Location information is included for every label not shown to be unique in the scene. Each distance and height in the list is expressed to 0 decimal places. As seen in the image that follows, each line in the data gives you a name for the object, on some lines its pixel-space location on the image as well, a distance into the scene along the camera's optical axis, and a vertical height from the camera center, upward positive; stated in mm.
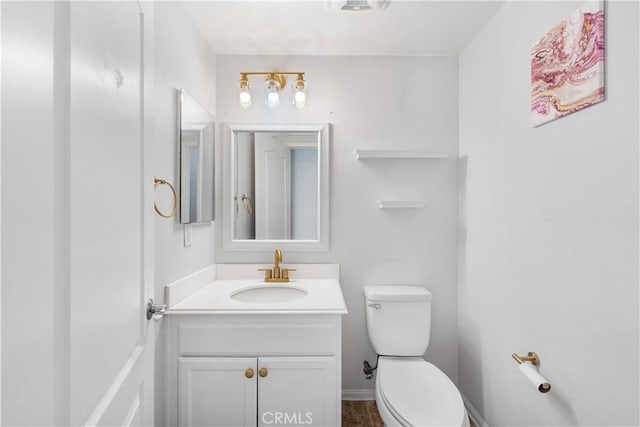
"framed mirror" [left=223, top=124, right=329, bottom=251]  2105 +181
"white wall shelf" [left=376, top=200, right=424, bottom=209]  2039 +53
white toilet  1392 -822
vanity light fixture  1962 +749
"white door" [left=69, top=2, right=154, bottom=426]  556 -14
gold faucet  2014 -376
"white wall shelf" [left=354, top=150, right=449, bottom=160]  2014 +360
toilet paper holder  1186 -618
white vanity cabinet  1461 -715
